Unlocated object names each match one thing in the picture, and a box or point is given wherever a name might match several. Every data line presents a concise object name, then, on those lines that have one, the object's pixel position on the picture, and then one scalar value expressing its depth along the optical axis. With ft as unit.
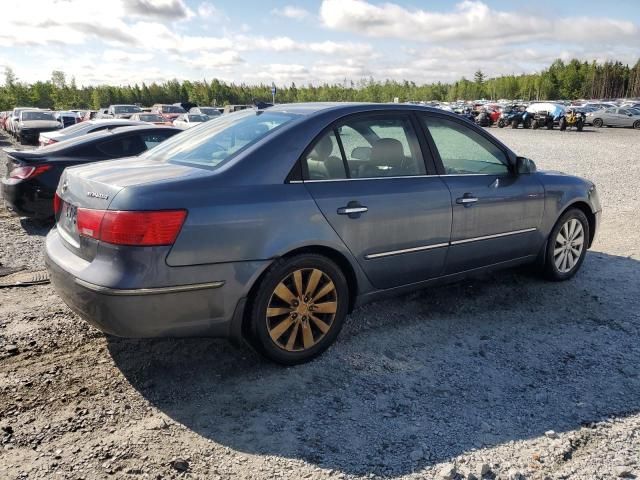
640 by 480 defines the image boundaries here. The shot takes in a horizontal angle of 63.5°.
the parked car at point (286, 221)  9.00
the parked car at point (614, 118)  112.78
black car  21.98
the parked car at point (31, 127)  74.49
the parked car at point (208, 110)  104.85
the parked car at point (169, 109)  116.16
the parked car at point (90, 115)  93.09
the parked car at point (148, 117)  77.89
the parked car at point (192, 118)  82.31
